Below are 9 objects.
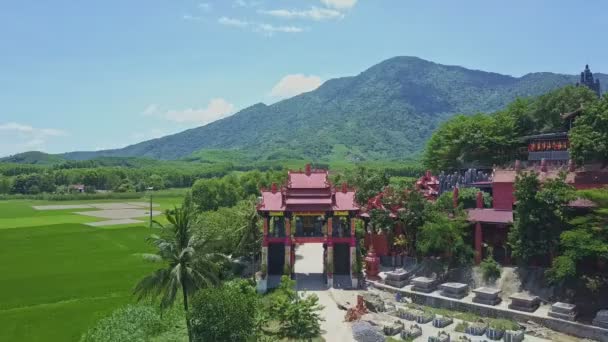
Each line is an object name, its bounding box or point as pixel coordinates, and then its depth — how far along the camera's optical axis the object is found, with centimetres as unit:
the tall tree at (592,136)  3794
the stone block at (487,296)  3356
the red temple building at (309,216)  3950
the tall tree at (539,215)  3391
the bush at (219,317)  2475
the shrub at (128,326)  2814
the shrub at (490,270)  3656
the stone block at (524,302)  3197
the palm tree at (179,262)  2620
